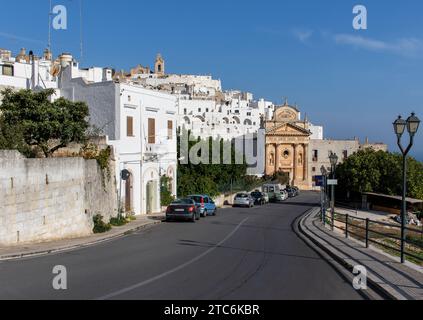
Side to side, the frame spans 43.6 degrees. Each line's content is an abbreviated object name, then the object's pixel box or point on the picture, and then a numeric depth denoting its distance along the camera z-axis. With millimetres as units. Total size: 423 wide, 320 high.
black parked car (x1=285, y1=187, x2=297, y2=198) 81312
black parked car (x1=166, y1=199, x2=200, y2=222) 29969
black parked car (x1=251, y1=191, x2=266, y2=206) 54503
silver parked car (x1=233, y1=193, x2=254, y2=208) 49966
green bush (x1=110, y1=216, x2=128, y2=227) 26025
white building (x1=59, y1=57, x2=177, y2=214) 31062
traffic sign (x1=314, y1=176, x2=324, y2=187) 32250
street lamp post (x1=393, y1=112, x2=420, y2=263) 14125
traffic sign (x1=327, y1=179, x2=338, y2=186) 27975
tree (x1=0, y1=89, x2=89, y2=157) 23000
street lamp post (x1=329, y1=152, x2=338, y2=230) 31458
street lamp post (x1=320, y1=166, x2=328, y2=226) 29820
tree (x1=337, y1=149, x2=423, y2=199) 62297
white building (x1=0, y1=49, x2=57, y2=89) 32594
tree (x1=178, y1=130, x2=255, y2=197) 46406
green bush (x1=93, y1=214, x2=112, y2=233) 22641
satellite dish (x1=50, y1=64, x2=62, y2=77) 42825
